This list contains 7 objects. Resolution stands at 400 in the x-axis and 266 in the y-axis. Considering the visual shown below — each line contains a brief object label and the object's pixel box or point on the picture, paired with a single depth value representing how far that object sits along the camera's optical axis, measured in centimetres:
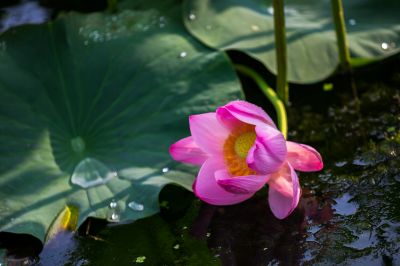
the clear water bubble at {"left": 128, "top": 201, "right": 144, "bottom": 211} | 214
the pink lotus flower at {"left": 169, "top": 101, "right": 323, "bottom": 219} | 203
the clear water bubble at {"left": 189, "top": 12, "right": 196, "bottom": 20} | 243
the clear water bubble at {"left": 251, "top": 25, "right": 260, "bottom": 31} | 242
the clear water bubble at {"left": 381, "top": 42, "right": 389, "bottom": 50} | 242
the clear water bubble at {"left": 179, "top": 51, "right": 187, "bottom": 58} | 233
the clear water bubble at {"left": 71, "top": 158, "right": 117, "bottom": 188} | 218
